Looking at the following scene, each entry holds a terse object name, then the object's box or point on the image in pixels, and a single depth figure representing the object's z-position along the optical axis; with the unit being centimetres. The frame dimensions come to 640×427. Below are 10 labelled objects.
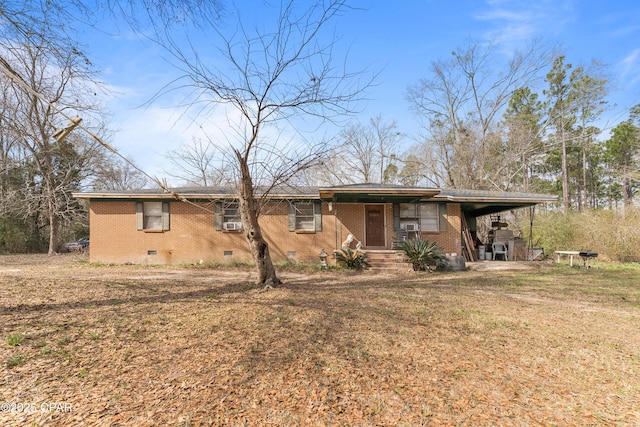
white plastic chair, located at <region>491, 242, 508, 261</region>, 1348
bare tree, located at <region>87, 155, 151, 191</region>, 1959
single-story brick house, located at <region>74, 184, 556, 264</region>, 1164
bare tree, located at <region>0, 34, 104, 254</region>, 1625
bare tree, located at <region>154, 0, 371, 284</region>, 517
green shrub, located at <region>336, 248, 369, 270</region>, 1067
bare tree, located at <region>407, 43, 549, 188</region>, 2114
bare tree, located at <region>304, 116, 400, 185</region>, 2378
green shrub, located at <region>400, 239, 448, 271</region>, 1029
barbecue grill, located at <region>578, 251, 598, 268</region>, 1042
